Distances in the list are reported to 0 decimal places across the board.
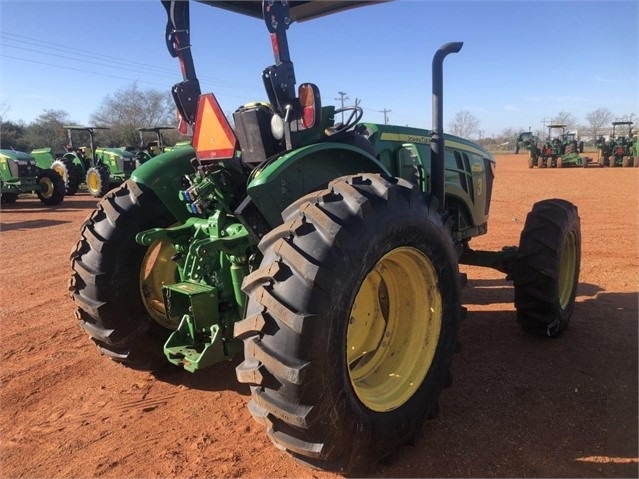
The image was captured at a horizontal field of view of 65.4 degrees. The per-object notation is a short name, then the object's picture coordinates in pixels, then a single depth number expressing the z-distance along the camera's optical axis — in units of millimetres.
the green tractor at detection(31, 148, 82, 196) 18938
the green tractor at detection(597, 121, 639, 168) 28625
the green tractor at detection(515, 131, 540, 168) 30422
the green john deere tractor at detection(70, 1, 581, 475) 2189
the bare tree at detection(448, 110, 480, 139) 81125
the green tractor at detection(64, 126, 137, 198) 18109
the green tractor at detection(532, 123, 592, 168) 29078
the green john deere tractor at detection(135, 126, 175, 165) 18859
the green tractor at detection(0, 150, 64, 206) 16594
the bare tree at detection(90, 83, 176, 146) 53941
